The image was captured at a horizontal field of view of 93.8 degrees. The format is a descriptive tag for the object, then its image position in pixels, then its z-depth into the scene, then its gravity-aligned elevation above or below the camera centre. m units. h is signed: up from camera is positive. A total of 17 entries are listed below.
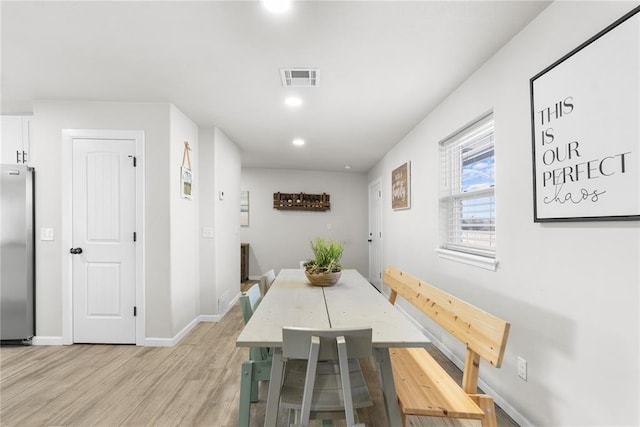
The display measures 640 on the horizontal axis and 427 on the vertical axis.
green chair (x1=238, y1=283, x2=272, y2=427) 1.59 -0.87
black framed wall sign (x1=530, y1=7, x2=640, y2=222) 1.16 +0.38
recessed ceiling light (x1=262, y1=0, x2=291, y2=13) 1.53 +1.11
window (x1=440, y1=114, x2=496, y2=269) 2.25 +0.21
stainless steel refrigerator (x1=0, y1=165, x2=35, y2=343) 2.89 -0.32
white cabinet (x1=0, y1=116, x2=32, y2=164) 3.12 +0.86
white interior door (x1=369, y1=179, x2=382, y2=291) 5.47 -0.33
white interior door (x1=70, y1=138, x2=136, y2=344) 2.95 -0.20
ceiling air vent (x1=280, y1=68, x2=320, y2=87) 2.21 +1.09
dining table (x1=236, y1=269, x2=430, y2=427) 1.30 -0.53
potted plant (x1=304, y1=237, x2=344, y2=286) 2.23 -0.37
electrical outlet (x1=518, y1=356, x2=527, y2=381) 1.73 -0.89
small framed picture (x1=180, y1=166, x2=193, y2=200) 3.19 +0.41
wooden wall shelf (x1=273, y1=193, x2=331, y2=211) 6.41 +0.36
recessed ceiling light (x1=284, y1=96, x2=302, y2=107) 2.72 +1.09
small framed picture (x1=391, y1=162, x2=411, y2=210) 3.77 +0.41
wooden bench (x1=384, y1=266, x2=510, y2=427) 1.25 -0.81
